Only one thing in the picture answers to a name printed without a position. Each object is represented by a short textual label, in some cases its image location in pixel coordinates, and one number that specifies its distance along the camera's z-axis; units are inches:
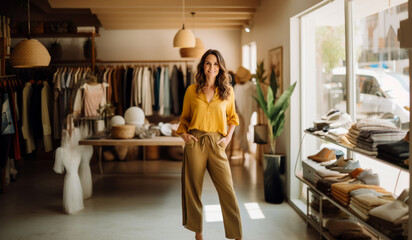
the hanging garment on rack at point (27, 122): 275.7
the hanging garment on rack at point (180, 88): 362.3
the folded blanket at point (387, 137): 114.2
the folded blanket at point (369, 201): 110.6
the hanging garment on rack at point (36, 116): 294.4
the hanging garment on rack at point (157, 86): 359.3
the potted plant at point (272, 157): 202.8
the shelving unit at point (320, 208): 102.2
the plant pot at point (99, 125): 242.5
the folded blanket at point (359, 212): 111.9
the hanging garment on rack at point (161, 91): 358.6
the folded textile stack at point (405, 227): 98.3
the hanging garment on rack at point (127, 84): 357.1
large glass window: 132.2
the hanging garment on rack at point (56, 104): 318.0
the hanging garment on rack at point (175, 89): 359.3
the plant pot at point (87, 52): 371.9
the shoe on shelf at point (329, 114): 161.6
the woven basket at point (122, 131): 213.6
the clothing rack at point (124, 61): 384.3
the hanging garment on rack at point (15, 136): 245.0
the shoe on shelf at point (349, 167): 146.7
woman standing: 143.6
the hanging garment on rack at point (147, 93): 355.6
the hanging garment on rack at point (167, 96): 358.6
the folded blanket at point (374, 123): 121.1
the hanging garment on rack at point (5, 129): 229.6
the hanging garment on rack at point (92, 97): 291.9
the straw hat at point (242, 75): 303.3
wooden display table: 209.8
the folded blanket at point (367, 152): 112.6
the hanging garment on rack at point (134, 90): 353.7
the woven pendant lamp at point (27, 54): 183.8
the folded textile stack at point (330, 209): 149.6
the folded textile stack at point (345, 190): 124.9
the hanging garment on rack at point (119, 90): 359.9
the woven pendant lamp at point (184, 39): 226.7
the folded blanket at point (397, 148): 100.7
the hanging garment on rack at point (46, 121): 297.7
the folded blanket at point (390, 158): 100.7
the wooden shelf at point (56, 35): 336.5
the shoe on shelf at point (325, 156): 164.1
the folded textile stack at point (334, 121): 149.3
